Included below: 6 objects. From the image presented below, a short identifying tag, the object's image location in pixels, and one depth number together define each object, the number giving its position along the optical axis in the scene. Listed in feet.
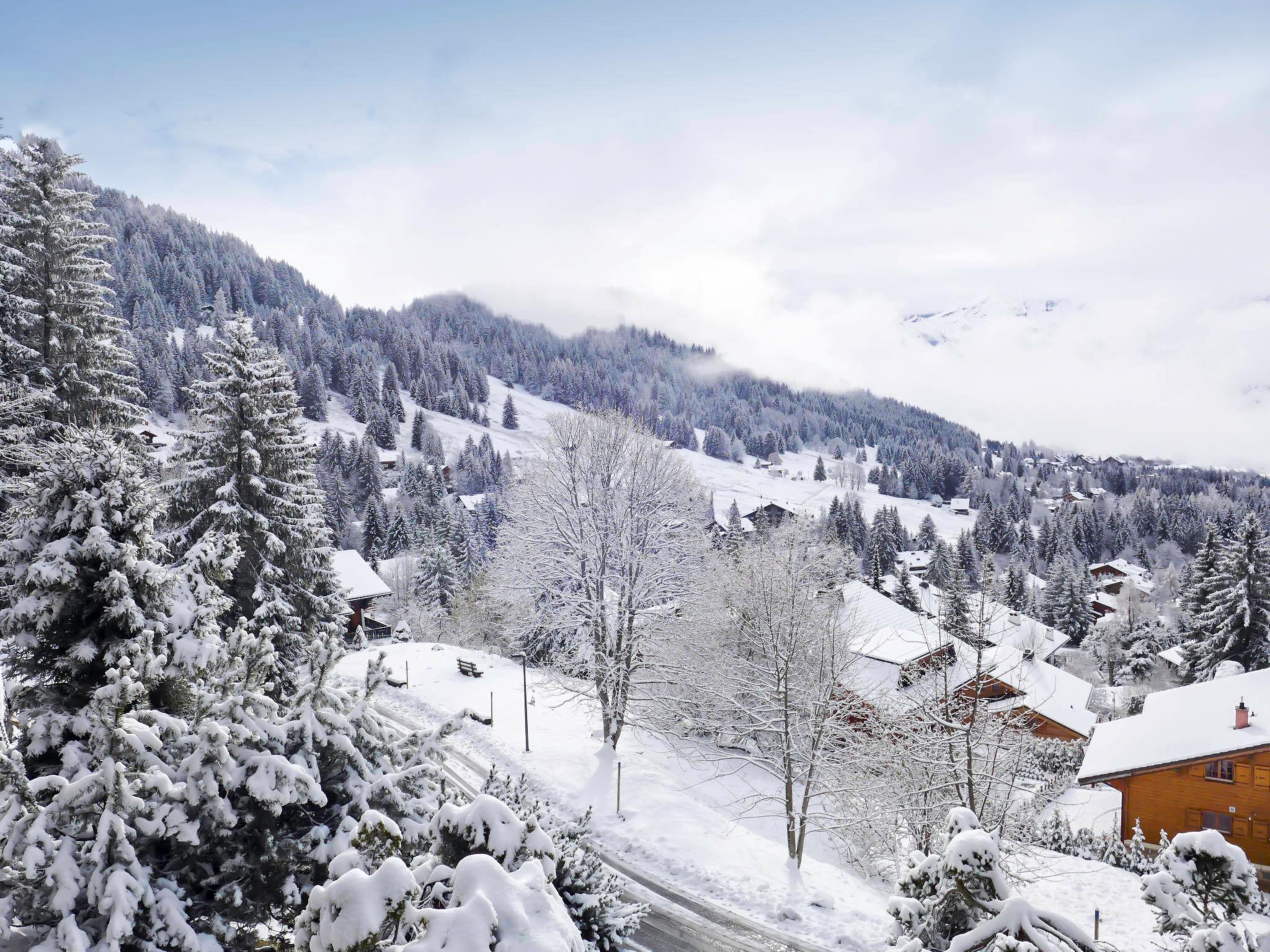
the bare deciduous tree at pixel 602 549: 79.87
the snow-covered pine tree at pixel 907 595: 245.86
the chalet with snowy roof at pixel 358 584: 148.15
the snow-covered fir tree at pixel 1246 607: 121.80
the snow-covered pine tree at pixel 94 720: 17.57
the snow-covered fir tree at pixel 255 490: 57.82
